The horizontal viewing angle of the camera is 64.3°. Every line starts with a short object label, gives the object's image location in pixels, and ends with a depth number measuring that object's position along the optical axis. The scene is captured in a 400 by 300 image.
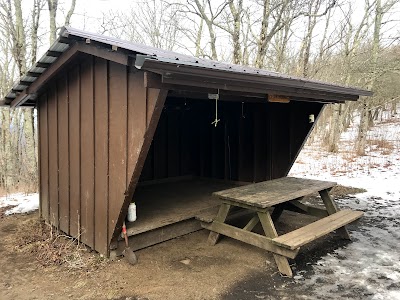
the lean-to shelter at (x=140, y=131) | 3.04
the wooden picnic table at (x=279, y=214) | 3.27
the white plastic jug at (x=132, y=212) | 3.85
